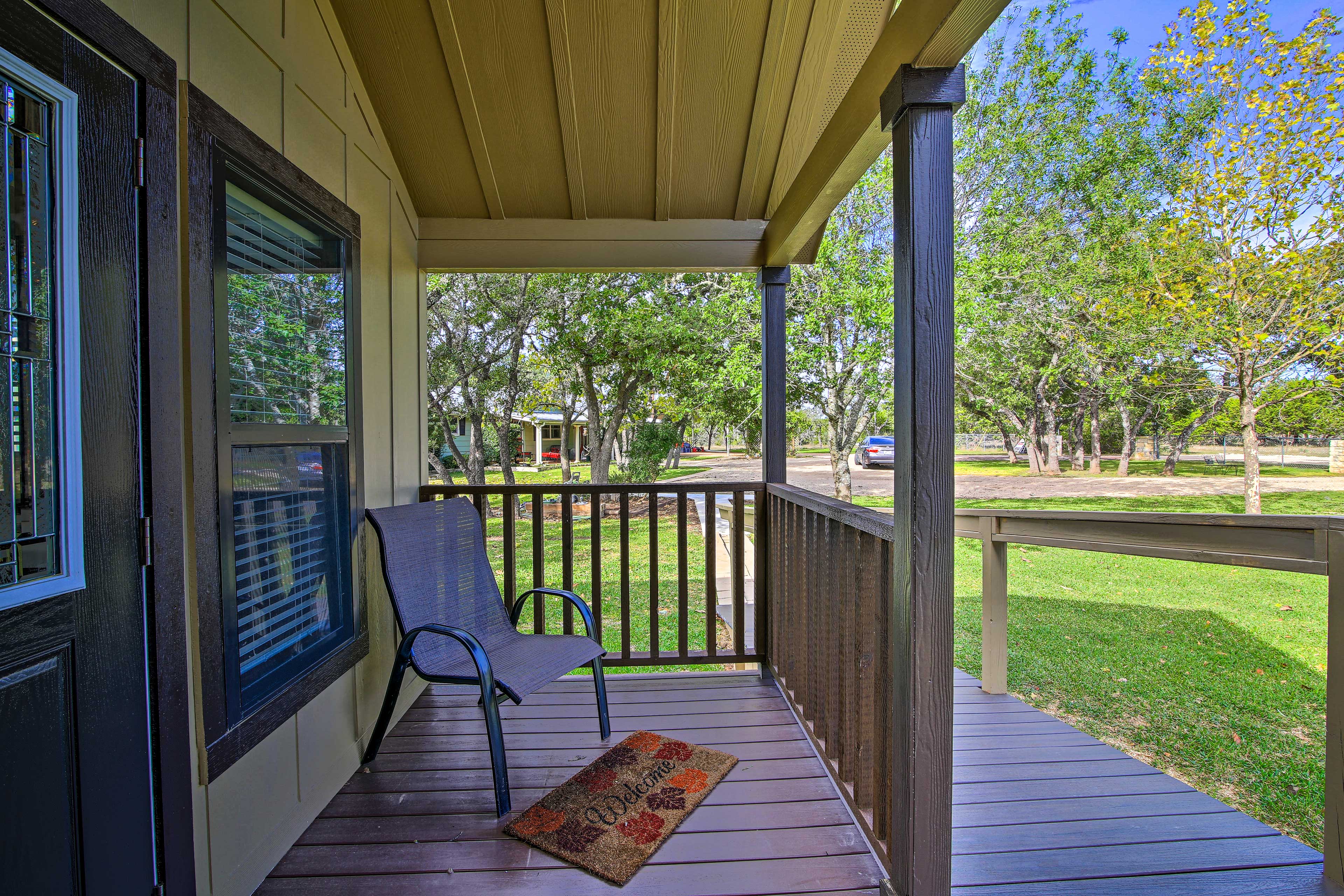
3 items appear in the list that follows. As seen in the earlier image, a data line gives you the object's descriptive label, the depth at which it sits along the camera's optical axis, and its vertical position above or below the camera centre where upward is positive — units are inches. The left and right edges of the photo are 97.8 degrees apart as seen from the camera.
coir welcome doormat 68.7 -47.8
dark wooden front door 38.7 -3.8
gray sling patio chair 79.8 -28.6
